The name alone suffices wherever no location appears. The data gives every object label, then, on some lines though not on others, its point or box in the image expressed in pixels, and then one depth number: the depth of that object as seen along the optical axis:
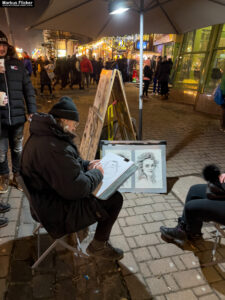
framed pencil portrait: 3.40
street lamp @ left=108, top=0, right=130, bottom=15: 3.53
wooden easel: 3.45
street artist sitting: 1.73
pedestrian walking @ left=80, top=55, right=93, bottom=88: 14.38
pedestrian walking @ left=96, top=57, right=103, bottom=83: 16.97
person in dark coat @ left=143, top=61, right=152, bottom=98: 12.65
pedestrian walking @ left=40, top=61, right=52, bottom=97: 10.49
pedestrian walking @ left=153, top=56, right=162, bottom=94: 11.84
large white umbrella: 4.31
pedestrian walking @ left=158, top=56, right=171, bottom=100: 11.31
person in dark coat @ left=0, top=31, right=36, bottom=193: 3.14
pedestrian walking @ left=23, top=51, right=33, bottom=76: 10.34
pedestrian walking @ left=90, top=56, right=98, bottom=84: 16.77
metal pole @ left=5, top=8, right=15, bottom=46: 6.92
